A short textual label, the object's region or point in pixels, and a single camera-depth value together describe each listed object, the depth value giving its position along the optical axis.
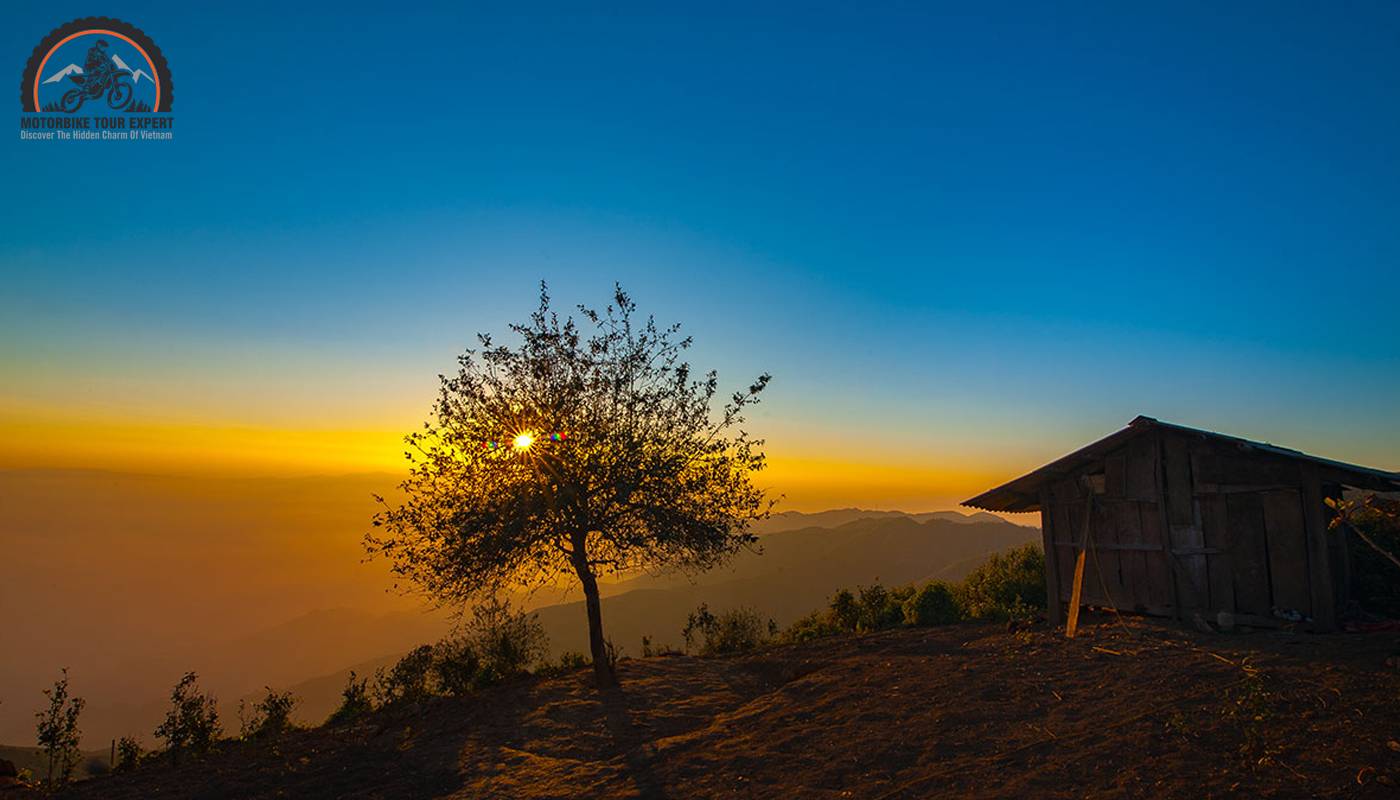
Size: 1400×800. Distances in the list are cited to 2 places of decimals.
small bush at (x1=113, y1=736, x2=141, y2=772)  12.81
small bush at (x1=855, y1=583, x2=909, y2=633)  21.89
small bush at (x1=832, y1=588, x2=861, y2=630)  22.38
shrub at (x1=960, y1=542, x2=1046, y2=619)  20.74
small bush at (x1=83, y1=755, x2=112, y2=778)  13.66
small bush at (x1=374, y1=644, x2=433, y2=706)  16.23
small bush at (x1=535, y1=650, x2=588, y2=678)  17.33
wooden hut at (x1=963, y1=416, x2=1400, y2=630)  13.34
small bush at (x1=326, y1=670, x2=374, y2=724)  15.84
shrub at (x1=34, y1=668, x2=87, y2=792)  11.53
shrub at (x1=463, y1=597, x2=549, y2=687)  17.00
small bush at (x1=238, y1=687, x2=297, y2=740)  14.72
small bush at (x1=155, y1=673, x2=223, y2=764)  12.99
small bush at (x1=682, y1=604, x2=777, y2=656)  20.31
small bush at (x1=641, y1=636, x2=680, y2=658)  19.39
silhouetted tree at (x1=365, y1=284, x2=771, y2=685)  13.70
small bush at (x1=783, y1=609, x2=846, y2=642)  21.80
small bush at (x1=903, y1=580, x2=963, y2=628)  21.34
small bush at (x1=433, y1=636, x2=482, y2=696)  16.39
